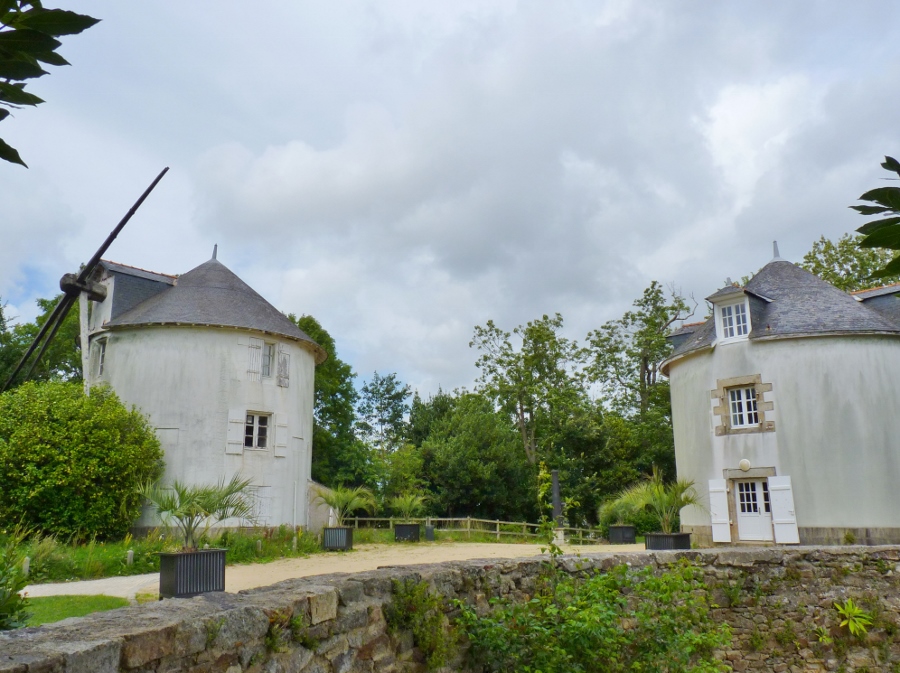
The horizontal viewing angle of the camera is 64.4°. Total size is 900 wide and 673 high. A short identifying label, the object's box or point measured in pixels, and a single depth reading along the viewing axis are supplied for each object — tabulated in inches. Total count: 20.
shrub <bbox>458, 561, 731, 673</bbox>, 220.7
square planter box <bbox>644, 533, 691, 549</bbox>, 539.5
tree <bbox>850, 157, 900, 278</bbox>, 78.1
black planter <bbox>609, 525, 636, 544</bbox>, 783.1
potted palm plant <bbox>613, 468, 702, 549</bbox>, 542.6
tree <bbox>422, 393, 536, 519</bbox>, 1182.6
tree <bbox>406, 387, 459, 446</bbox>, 1450.5
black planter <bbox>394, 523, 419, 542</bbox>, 827.4
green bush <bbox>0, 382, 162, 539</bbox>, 601.3
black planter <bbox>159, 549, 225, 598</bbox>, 378.6
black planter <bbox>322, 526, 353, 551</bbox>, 717.3
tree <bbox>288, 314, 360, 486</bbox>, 1328.7
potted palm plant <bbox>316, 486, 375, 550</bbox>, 717.9
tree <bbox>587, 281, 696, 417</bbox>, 1400.1
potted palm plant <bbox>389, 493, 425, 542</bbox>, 828.0
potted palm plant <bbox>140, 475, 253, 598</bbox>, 380.2
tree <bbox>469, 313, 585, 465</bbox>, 1424.7
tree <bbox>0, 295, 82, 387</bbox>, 1175.6
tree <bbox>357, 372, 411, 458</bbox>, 2153.1
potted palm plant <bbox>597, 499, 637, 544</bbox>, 768.9
